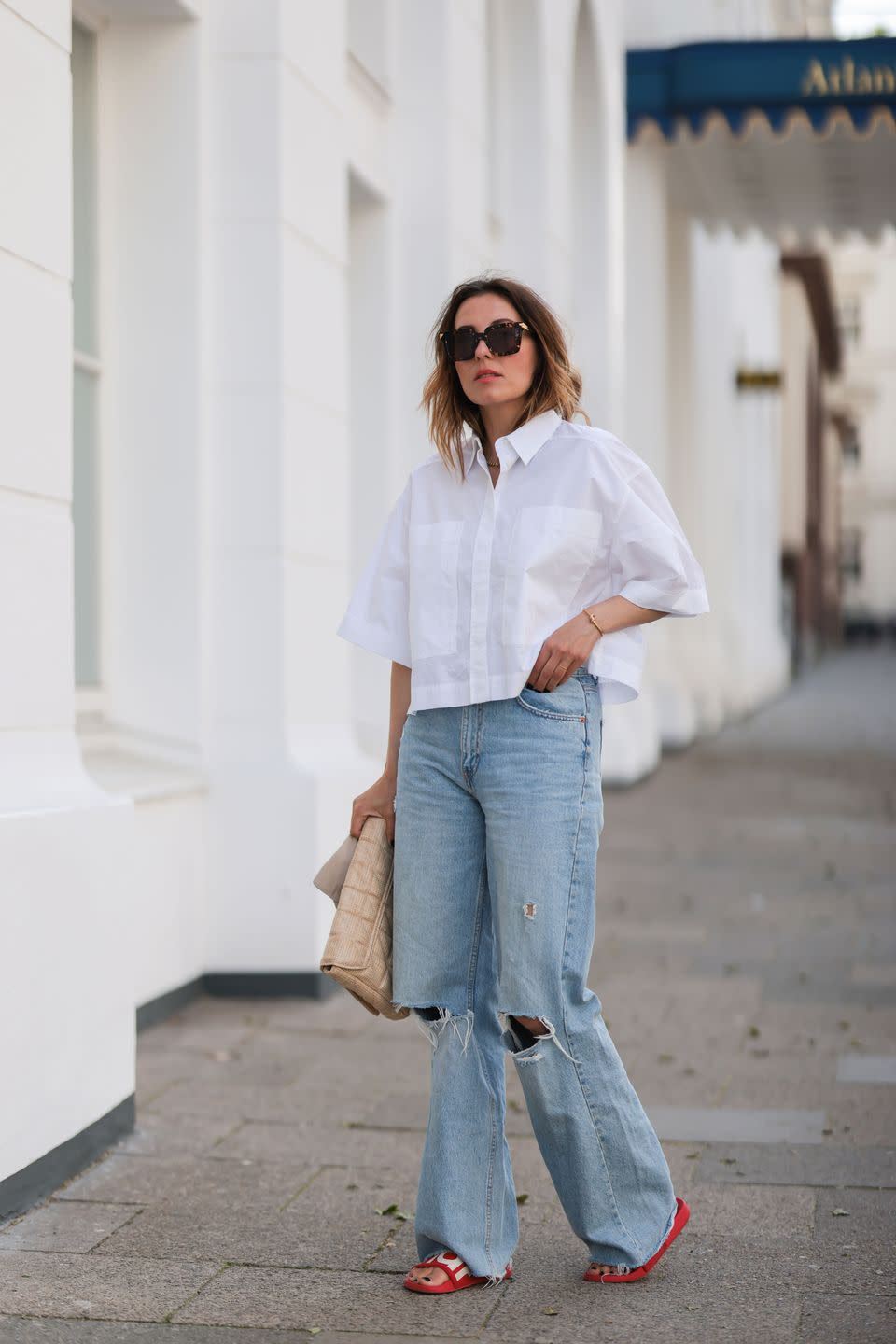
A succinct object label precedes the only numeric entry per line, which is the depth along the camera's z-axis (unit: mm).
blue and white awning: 13445
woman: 3338
